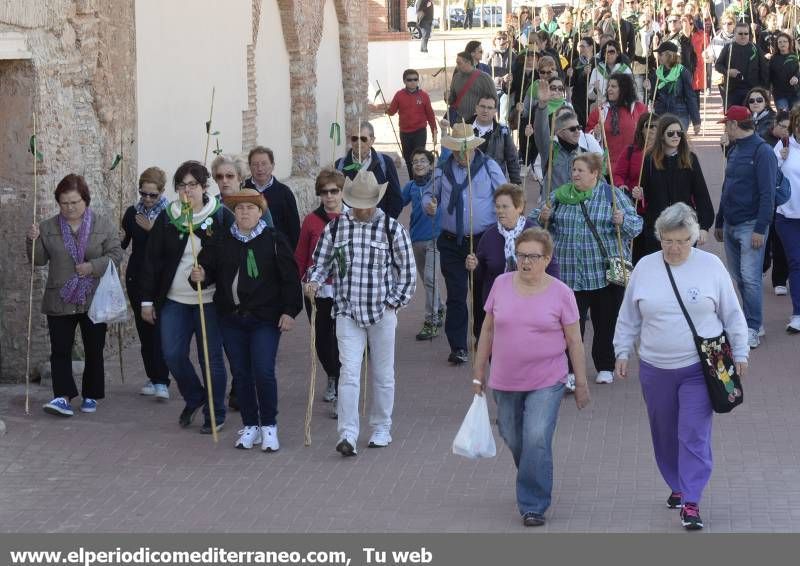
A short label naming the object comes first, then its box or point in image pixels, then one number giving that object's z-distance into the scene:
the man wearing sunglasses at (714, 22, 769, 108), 21.20
